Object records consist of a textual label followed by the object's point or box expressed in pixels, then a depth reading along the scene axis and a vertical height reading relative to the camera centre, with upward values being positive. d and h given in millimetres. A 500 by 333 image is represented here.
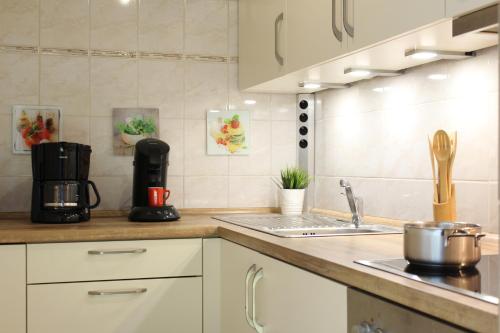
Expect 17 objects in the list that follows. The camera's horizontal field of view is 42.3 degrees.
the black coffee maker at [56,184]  2549 -71
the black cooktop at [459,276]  1109 -210
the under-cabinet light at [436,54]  1924 +344
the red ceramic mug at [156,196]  2711 -124
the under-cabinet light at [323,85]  2752 +353
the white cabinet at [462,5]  1396 +361
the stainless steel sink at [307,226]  2152 -215
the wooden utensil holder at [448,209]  1888 -120
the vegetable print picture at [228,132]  3092 +166
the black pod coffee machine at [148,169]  2730 -11
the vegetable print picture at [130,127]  2961 +181
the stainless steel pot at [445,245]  1272 -155
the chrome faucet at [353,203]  2312 -129
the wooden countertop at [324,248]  1050 -226
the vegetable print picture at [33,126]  2836 +178
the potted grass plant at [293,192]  2986 -115
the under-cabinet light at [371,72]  2307 +347
